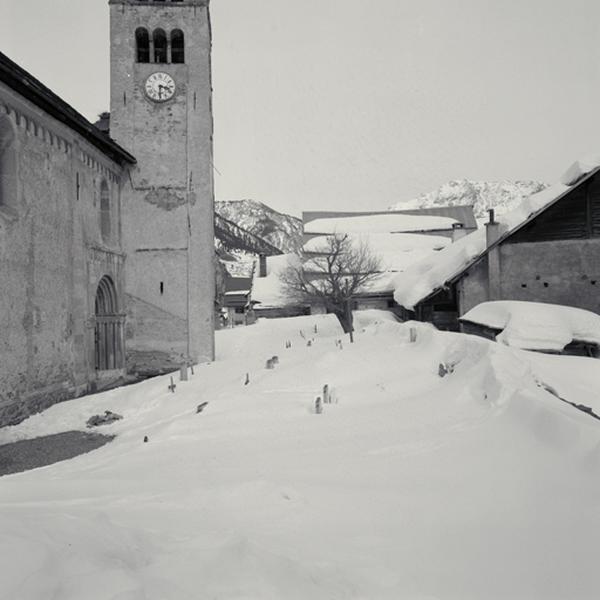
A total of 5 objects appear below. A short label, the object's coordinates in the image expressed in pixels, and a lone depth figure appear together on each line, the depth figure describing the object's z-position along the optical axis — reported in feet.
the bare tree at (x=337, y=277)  98.43
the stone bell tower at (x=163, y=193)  64.90
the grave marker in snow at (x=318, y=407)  25.69
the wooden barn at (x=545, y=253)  58.18
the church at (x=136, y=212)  48.67
